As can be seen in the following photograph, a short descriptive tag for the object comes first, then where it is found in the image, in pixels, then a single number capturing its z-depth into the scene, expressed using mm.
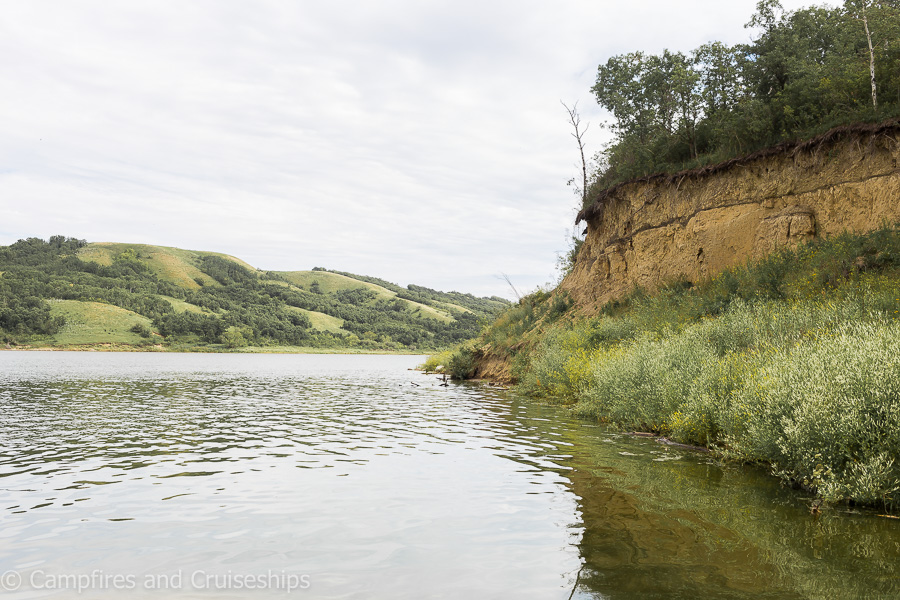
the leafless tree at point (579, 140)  45338
